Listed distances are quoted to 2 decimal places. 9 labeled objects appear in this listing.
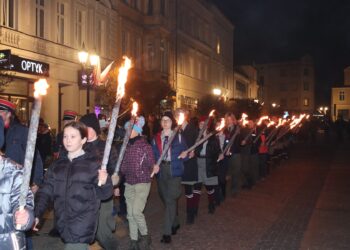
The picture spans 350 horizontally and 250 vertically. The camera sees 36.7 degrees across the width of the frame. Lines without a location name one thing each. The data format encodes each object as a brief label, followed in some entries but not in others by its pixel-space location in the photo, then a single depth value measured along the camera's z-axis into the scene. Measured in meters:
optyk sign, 17.31
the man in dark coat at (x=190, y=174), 8.62
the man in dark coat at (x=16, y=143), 6.09
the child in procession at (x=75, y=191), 4.71
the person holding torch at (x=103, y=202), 6.14
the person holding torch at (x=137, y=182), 6.87
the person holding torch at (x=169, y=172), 7.65
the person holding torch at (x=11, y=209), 3.64
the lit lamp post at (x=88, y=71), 18.31
